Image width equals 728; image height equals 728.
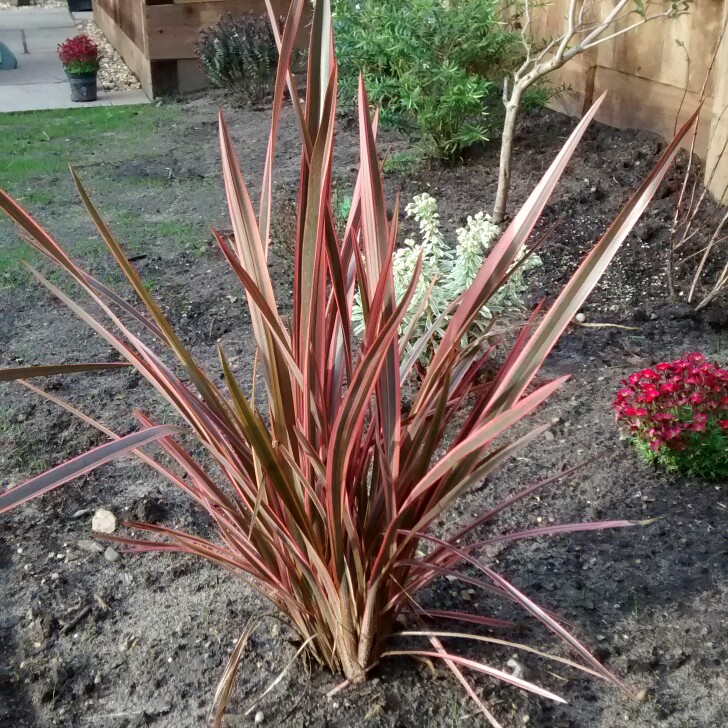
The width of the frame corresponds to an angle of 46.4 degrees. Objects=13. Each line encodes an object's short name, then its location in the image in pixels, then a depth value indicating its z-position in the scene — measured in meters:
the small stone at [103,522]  2.32
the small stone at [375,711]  1.67
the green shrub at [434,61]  4.77
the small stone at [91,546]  2.23
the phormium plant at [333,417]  1.30
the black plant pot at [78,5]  15.29
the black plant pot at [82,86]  7.86
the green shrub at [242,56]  7.25
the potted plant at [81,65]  7.70
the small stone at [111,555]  2.20
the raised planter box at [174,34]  7.69
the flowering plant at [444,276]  2.82
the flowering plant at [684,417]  2.37
